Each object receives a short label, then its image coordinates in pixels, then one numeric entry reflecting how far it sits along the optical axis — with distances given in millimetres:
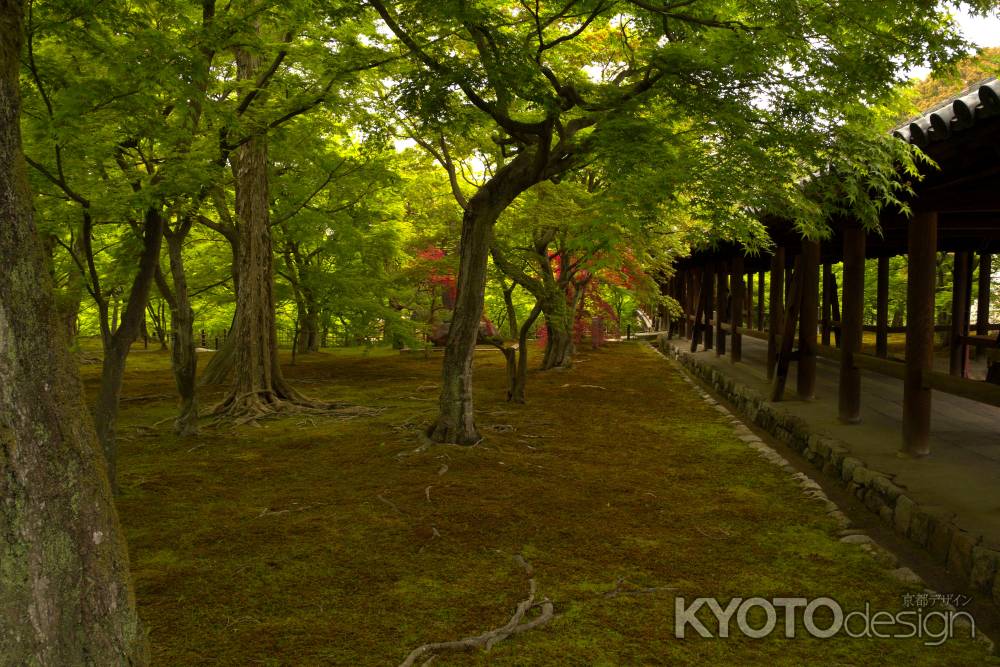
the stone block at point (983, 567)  4375
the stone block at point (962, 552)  4645
